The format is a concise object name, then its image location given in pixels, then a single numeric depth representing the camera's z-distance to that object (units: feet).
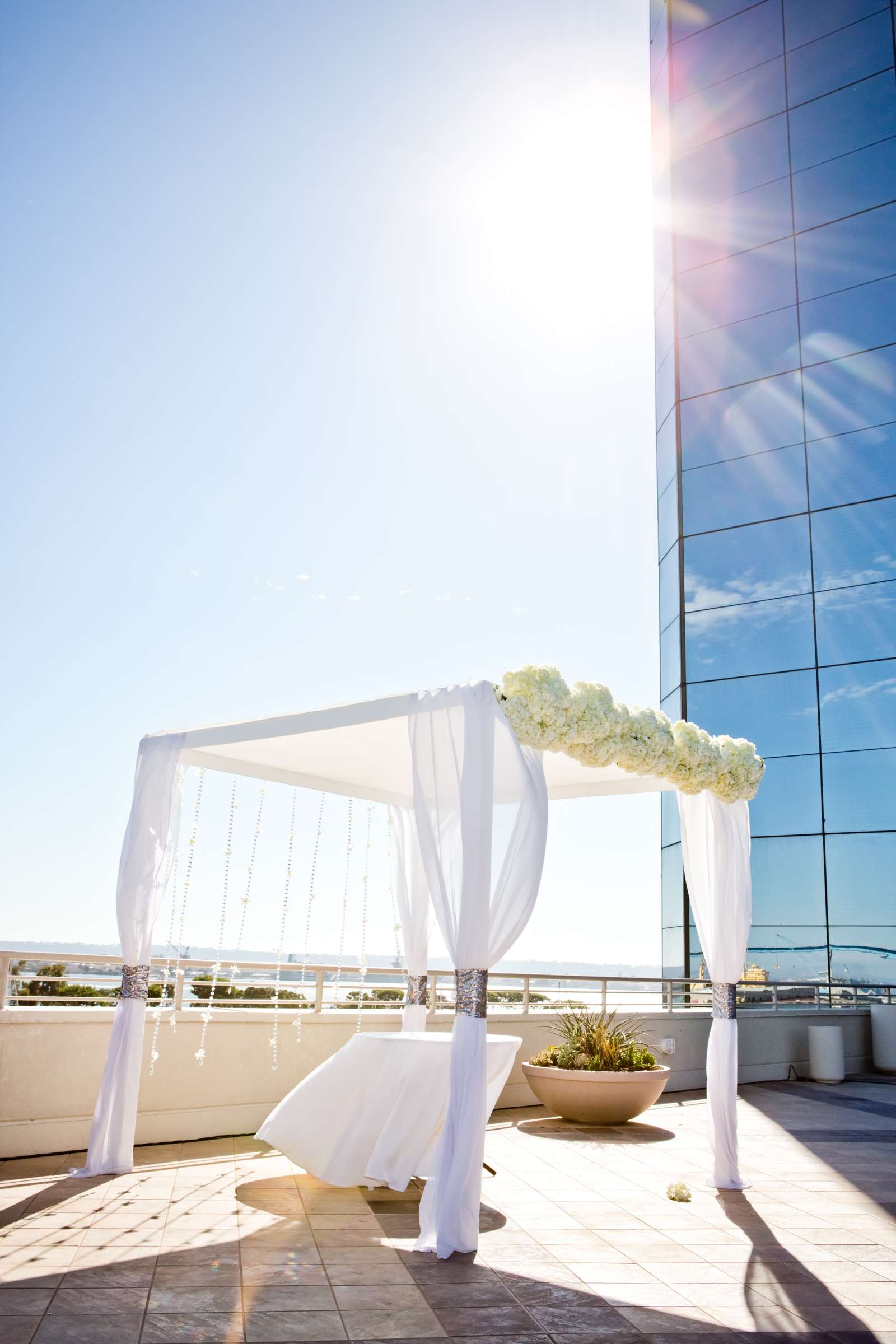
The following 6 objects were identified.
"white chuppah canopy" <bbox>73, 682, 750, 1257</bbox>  16.12
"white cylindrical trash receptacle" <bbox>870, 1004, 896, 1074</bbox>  40.98
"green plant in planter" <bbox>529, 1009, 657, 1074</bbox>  26.63
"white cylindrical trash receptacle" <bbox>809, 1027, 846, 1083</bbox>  37.68
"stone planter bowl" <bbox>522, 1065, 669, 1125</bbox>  25.93
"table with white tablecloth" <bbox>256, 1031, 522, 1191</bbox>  18.19
